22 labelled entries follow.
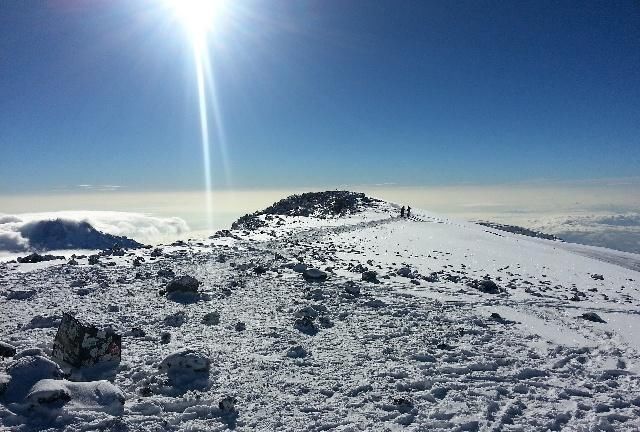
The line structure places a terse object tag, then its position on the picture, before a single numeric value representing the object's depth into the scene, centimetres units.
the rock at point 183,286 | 1561
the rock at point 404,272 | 2022
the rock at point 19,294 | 1434
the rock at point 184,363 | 942
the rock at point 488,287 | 1816
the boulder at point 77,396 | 748
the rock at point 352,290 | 1639
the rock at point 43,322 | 1171
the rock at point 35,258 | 2064
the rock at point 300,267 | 2019
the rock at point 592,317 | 1461
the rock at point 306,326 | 1245
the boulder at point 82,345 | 941
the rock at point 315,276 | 1853
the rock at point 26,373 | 778
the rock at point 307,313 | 1342
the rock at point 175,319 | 1254
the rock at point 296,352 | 1080
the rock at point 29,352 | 918
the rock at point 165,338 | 1115
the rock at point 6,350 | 947
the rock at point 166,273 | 1820
